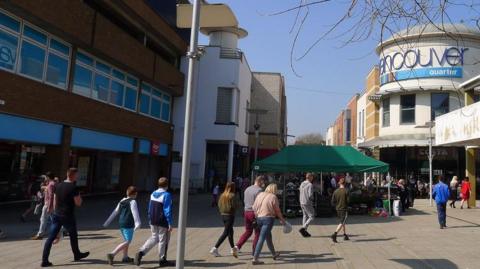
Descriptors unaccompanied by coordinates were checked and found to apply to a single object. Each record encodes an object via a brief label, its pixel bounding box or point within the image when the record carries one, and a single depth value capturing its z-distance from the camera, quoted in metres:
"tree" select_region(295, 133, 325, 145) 124.50
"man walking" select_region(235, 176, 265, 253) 10.53
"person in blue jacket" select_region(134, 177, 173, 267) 9.16
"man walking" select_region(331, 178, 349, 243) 13.35
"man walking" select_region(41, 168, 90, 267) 9.37
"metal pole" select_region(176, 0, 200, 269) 5.34
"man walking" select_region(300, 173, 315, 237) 14.64
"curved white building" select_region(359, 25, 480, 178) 32.06
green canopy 20.39
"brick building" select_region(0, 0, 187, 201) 16.75
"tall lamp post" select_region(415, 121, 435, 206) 26.38
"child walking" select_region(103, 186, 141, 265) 9.22
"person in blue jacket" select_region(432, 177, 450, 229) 16.20
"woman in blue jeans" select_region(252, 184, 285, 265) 9.75
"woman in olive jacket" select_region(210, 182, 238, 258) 10.44
